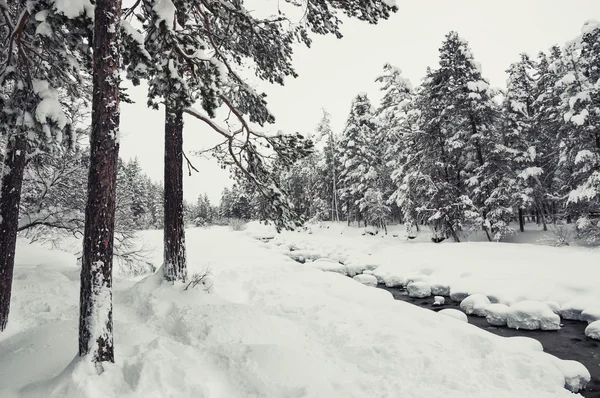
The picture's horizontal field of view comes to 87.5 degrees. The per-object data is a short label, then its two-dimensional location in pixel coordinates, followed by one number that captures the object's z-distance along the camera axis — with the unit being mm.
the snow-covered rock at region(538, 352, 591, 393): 4922
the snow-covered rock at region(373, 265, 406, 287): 12617
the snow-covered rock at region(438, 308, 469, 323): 7754
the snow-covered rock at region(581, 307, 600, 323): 7688
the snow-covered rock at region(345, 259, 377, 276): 14902
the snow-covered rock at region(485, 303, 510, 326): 8094
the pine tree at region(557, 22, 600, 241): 14594
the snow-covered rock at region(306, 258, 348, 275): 14766
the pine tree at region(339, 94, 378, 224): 28906
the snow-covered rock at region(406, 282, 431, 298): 10992
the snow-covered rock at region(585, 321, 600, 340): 6973
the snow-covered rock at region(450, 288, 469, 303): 10273
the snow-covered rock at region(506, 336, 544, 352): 5719
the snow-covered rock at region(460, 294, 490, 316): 8773
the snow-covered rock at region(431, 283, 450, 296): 11055
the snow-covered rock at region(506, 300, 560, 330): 7664
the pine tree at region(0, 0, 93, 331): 4186
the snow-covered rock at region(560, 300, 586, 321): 8159
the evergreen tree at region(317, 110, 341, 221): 36969
